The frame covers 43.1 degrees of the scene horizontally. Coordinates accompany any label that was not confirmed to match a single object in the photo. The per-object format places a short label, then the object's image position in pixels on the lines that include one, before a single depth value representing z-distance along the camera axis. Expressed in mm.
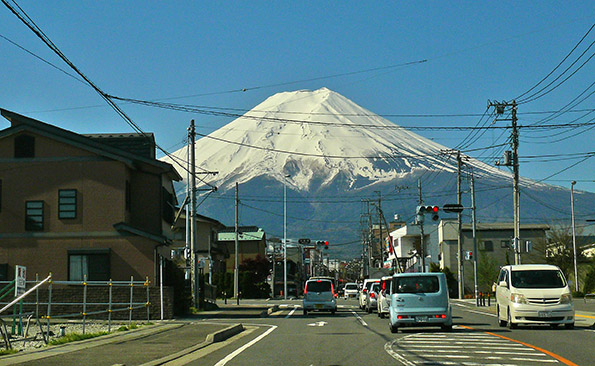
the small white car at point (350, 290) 78100
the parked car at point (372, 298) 37844
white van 21922
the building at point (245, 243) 93200
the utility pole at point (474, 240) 47938
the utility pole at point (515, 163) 36812
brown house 31906
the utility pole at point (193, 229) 37844
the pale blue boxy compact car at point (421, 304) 21891
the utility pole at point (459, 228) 51188
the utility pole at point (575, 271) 56847
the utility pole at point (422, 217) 42488
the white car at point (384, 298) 30003
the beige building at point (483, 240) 72312
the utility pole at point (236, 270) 59338
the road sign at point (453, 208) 41500
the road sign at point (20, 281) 17781
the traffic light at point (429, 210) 38606
